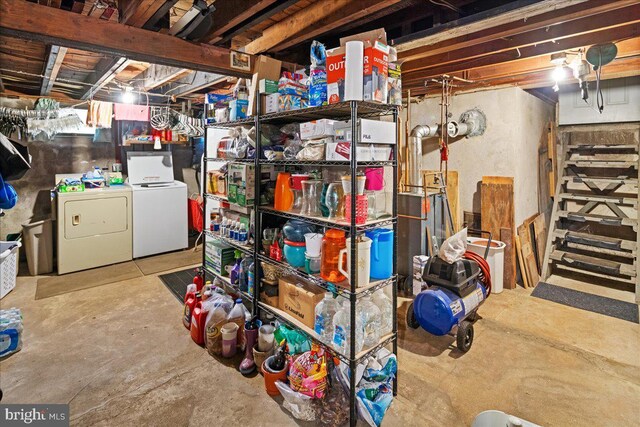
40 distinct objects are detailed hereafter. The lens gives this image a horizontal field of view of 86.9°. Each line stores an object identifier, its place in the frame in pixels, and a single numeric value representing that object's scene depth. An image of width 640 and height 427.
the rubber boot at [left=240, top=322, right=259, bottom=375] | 2.30
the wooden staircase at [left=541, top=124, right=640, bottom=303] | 3.92
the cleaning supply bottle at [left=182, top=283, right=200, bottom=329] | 2.90
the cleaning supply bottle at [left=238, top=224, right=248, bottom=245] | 2.69
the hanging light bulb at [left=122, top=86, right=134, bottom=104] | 4.41
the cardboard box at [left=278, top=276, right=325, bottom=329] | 2.11
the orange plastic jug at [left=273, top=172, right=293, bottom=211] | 2.27
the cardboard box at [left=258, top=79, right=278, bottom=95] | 2.38
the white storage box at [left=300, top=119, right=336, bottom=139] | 1.95
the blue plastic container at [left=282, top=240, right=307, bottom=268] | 2.14
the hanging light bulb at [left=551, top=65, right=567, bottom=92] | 3.06
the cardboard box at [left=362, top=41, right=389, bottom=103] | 1.70
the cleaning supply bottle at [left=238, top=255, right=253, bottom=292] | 2.68
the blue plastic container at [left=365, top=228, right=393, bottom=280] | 1.95
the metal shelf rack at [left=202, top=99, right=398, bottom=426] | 1.79
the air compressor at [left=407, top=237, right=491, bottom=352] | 2.51
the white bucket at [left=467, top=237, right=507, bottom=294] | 3.62
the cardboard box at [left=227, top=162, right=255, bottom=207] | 2.47
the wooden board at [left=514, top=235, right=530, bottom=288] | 3.88
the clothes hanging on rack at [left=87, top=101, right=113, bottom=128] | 4.34
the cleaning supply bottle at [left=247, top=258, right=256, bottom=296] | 2.55
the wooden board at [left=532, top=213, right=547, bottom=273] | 4.29
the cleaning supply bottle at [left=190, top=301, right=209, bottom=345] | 2.67
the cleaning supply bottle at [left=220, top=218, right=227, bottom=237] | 2.90
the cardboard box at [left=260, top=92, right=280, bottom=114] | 2.31
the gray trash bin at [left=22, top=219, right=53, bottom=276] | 4.06
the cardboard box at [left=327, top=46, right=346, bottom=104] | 1.76
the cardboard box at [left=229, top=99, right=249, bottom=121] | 2.65
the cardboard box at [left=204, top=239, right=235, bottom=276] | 2.97
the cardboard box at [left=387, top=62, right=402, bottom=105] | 1.90
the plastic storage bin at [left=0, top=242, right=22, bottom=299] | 3.37
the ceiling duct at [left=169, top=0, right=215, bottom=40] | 1.93
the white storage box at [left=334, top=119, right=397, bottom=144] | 1.79
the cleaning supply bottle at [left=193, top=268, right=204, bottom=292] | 3.11
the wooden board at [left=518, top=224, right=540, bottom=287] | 3.93
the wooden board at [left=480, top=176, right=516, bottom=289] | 3.86
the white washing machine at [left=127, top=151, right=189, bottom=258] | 4.75
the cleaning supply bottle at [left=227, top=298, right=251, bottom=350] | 2.57
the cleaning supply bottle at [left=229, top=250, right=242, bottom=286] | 2.77
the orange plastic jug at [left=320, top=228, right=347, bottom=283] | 1.95
